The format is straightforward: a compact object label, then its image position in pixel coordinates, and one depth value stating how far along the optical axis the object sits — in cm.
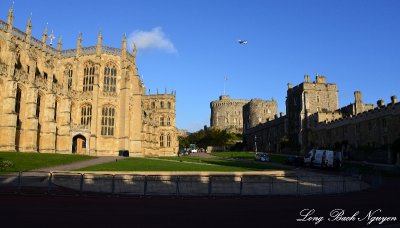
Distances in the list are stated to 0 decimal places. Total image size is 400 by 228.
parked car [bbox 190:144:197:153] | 13208
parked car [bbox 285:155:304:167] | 4441
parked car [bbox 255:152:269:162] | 5478
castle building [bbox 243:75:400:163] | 5101
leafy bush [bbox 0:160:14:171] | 2503
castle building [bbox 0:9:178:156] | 4709
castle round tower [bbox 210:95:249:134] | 15888
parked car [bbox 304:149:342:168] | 3847
